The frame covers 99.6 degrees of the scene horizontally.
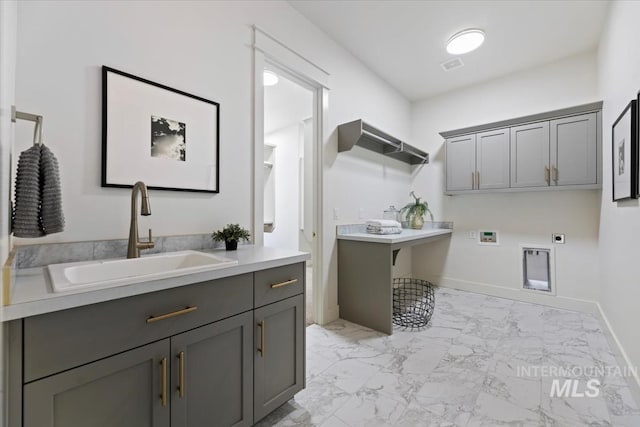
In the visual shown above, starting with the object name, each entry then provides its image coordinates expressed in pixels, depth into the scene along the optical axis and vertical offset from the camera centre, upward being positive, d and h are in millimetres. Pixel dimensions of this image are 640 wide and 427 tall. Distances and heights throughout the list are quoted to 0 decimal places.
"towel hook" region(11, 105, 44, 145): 985 +351
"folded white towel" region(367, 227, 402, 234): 2809 -152
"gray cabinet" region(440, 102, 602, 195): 2707 +719
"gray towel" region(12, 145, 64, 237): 945 +64
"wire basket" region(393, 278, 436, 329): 2654 -1033
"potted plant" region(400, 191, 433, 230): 3744 +53
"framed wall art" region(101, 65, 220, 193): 1353 +440
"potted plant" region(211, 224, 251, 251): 1646 -131
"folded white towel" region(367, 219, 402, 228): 2814 -79
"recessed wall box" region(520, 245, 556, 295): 3139 -622
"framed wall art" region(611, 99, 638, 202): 1557 +411
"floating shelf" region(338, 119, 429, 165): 2671 +857
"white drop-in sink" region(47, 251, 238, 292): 865 -223
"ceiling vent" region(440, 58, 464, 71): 3063 +1765
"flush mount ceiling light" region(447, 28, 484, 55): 2582 +1729
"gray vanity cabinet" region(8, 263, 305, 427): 760 -513
